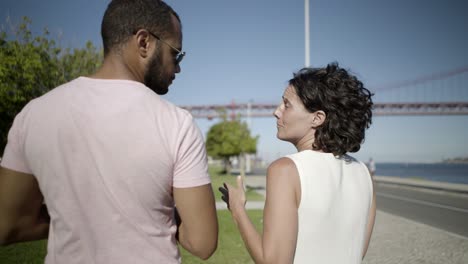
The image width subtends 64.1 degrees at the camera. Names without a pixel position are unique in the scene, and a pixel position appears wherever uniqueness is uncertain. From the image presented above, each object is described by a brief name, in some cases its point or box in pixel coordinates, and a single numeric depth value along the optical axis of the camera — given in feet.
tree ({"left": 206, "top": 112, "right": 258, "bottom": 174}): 79.10
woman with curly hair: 5.36
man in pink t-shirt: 4.16
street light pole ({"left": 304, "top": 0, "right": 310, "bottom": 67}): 49.39
